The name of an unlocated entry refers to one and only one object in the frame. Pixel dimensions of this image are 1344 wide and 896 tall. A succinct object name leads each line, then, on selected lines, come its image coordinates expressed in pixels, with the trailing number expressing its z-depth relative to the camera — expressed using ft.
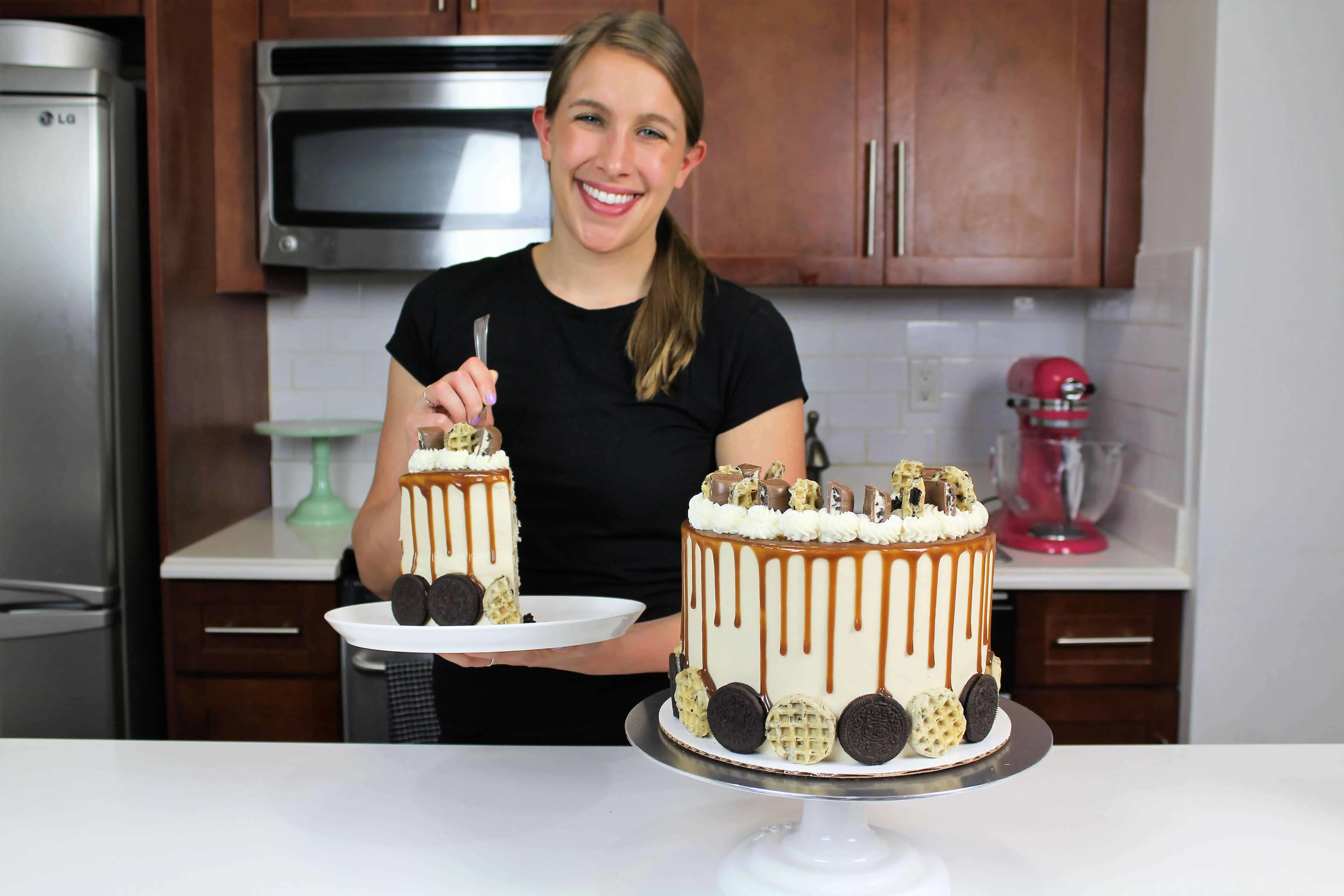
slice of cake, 3.88
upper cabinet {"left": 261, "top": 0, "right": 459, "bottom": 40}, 8.41
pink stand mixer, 8.08
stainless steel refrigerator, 7.55
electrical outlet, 9.59
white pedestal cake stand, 2.94
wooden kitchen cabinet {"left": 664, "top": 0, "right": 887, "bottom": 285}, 8.30
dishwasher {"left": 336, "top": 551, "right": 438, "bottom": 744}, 7.10
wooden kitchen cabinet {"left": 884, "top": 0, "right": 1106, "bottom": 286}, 8.29
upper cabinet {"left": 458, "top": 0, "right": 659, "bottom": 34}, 8.37
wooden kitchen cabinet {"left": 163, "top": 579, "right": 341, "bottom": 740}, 7.78
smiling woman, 4.95
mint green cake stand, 8.81
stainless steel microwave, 8.17
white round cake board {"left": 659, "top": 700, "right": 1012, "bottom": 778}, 2.94
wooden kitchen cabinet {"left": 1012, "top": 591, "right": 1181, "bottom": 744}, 7.55
